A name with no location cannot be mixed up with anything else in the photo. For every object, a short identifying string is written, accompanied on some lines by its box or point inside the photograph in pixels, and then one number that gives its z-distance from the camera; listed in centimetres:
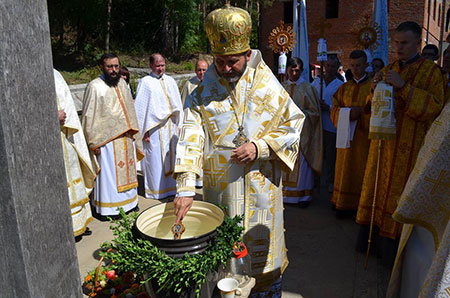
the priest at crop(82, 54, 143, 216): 489
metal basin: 196
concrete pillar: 109
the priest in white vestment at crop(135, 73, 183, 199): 577
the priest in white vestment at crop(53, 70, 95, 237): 409
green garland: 162
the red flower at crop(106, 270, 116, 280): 322
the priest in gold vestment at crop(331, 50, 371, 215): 468
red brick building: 2039
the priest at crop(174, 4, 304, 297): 243
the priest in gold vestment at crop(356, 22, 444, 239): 324
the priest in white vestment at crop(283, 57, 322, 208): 543
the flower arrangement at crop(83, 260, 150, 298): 310
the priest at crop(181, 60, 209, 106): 624
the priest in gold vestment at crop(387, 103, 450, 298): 193
